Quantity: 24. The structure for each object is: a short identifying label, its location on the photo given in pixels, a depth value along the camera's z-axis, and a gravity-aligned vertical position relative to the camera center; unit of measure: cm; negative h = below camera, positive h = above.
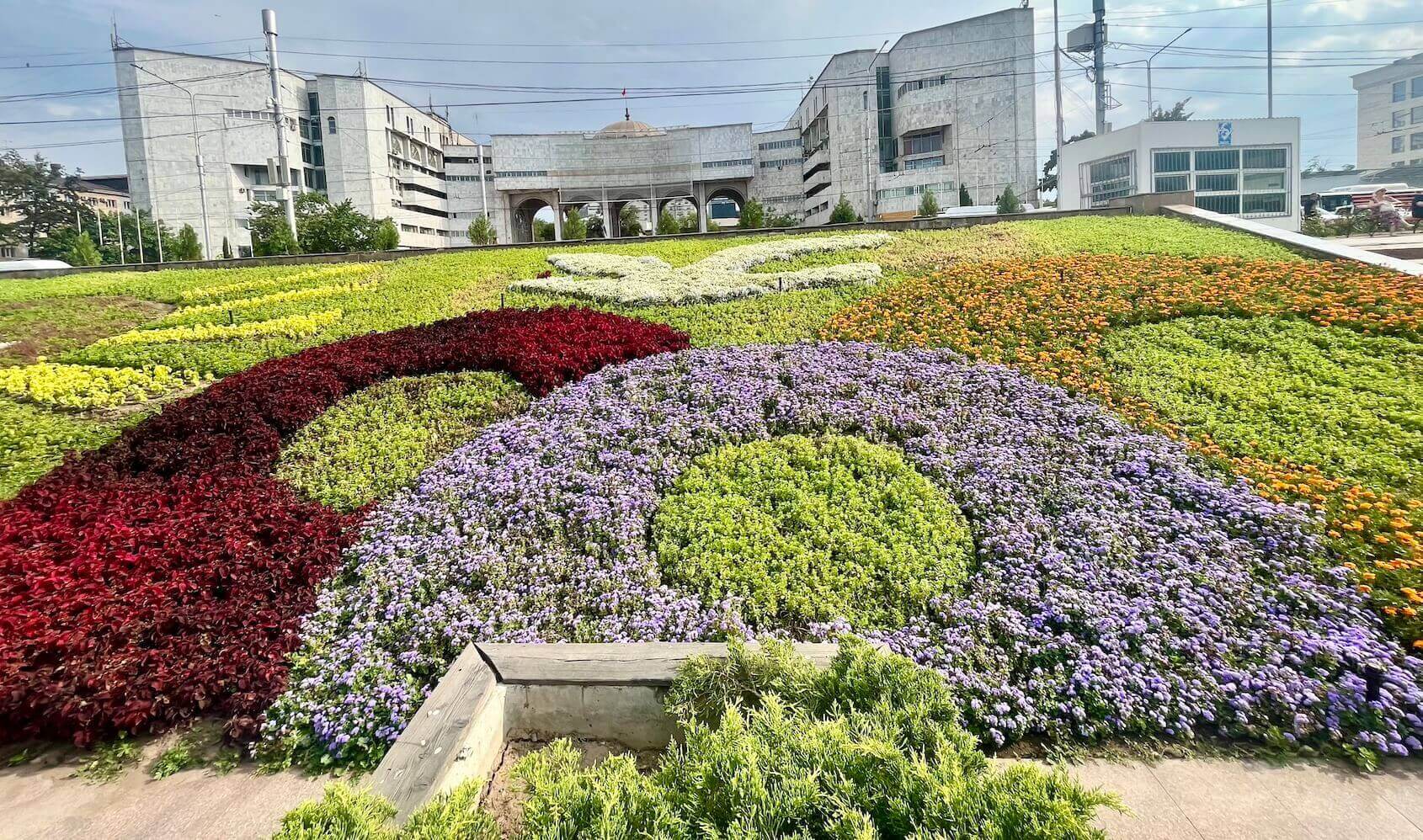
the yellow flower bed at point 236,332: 989 +26
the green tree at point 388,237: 2783 +421
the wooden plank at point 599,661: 266 -131
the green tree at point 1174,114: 7081 +1901
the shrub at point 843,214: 2755 +409
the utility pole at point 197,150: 5291 +1590
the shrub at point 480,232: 3019 +452
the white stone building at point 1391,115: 7394 +1901
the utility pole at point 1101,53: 5228 +1915
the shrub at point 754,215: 3036 +469
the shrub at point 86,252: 2703 +412
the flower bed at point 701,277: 1076 +81
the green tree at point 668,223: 2976 +452
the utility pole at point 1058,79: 3875 +1281
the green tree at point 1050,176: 6900 +1310
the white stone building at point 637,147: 5653 +1621
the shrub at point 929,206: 3147 +482
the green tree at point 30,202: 5531 +1284
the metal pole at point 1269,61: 4397 +1481
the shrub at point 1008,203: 3819 +587
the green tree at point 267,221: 4388 +832
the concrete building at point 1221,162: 4181 +818
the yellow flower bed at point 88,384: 733 -31
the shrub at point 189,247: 2586 +395
